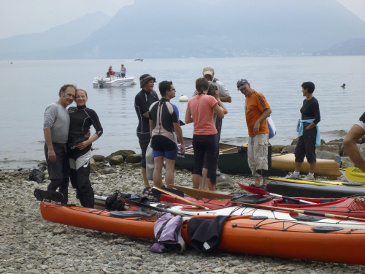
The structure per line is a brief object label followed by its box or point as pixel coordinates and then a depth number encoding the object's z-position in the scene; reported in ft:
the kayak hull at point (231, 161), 37.04
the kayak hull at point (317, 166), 35.88
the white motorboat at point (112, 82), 192.36
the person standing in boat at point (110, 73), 198.70
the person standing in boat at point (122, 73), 197.26
